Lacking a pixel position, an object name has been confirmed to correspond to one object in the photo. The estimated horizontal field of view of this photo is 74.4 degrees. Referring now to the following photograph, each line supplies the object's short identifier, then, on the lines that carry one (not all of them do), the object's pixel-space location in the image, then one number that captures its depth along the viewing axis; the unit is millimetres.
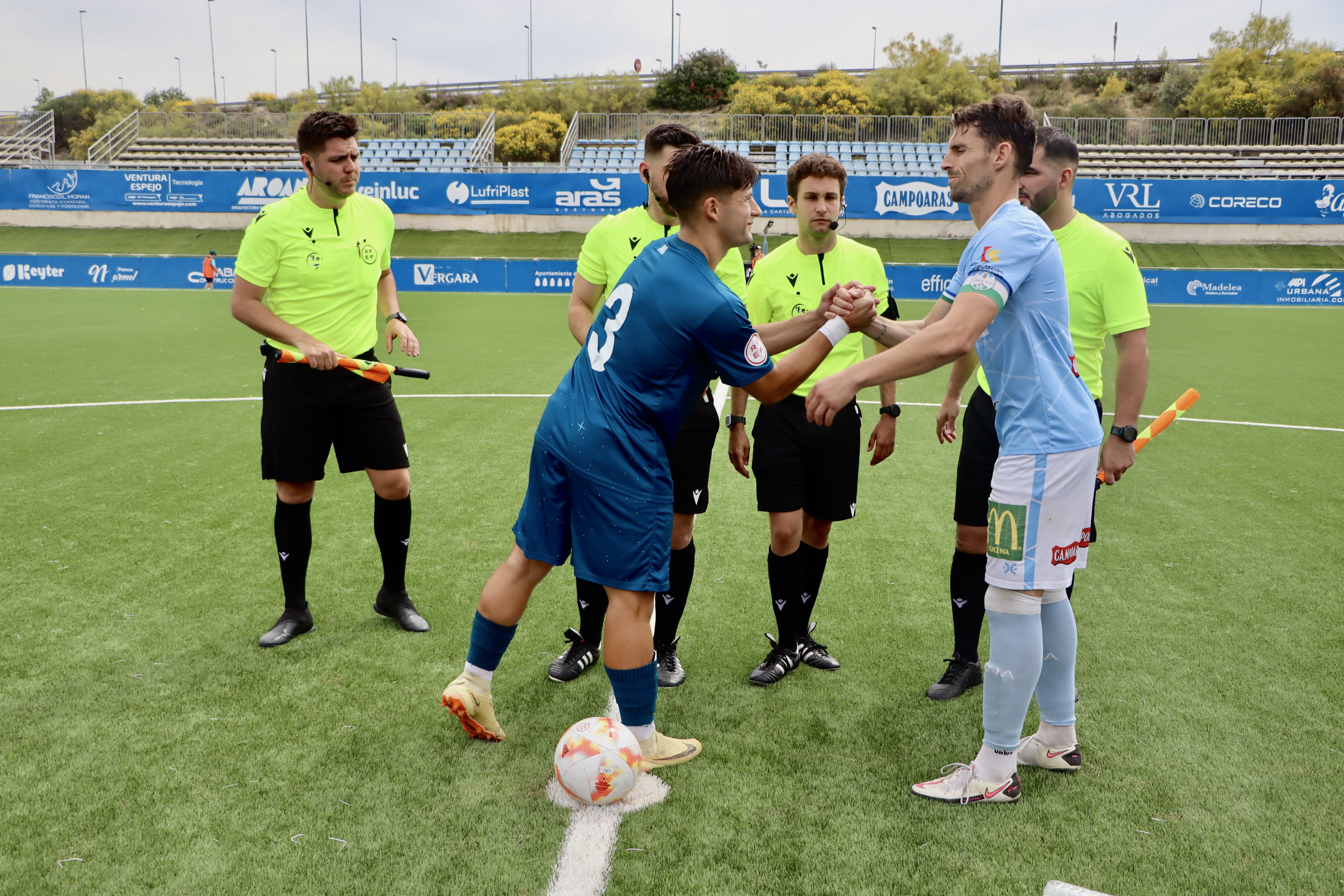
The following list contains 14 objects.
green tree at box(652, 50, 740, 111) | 50219
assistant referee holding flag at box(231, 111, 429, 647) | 4105
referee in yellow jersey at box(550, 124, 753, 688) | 3863
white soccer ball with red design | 2895
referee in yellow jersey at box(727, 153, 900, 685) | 3926
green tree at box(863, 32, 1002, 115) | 43812
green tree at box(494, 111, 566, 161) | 39875
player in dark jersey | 2826
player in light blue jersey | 2764
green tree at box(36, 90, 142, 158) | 60344
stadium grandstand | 35656
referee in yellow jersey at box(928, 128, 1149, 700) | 3510
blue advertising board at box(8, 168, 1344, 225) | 30625
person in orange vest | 23578
